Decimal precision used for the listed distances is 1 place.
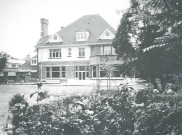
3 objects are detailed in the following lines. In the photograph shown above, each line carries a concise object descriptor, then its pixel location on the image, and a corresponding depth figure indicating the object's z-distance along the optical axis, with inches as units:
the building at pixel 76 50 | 1323.8
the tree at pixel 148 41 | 244.7
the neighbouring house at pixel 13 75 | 1610.0
